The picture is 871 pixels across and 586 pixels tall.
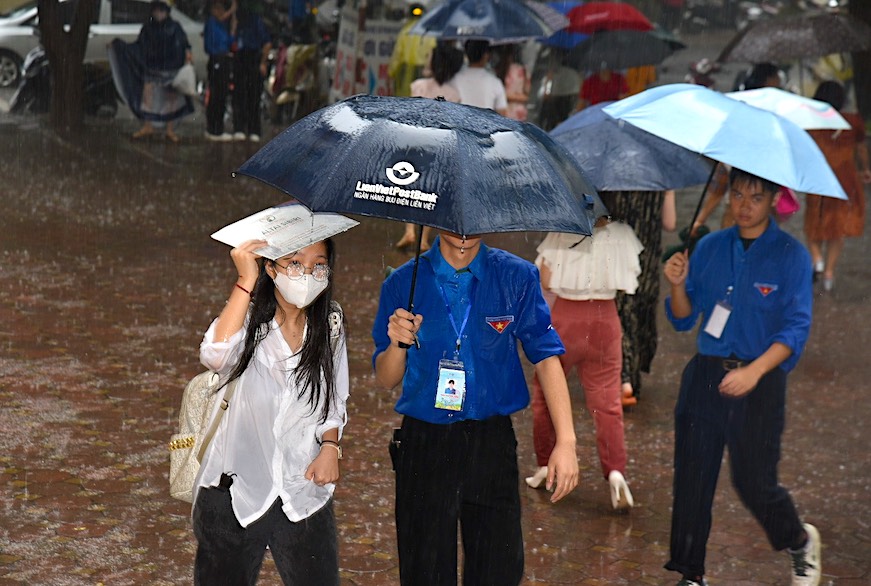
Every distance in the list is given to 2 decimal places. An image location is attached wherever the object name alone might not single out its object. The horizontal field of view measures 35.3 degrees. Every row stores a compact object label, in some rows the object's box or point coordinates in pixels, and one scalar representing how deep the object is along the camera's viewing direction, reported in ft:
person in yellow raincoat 55.36
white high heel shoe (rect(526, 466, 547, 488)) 23.53
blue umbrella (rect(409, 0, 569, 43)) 41.73
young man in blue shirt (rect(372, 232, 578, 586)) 14.47
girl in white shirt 13.70
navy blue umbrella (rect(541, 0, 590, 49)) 50.55
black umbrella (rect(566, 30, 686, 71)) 42.16
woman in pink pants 22.57
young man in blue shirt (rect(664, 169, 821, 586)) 18.21
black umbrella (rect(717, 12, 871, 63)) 42.60
